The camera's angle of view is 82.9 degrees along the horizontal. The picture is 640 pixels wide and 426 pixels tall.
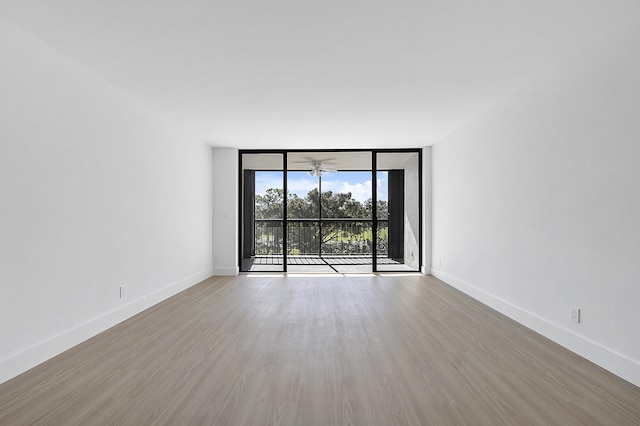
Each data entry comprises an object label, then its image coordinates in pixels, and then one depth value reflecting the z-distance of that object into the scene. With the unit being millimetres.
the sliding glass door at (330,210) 6977
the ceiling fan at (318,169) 7523
